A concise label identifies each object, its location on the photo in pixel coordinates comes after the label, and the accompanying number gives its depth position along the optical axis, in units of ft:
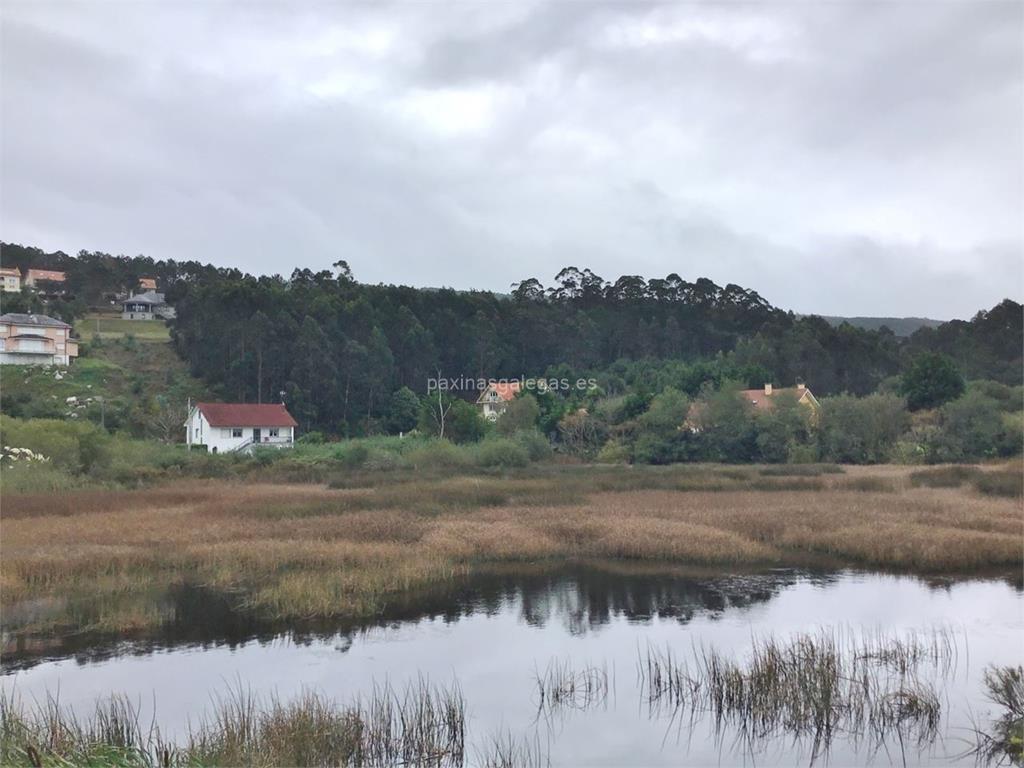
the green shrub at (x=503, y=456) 153.69
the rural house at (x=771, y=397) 177.17
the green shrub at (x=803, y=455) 161.99
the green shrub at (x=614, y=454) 171.53
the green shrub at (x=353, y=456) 149.79
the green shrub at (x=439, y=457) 150.82
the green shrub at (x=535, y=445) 165.78
